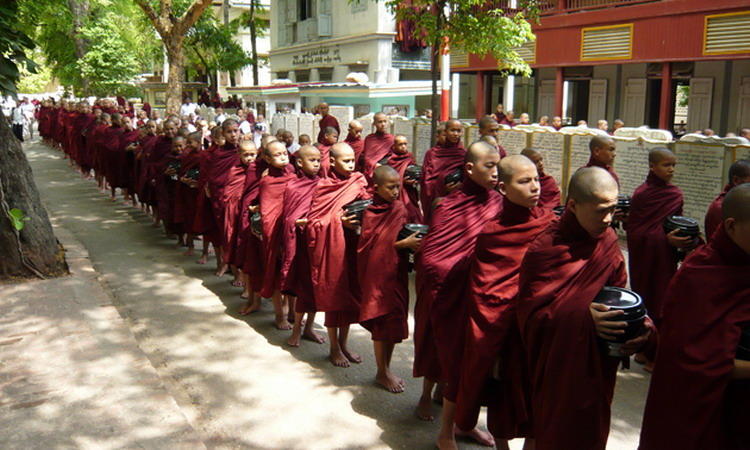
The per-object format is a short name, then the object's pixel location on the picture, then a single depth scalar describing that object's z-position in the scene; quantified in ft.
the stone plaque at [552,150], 37.68
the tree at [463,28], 37.40
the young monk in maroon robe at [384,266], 15.84
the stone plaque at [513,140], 40.00
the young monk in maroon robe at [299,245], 19.25
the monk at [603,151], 19.89
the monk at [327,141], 31.29
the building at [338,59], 61.93
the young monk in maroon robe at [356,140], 33.76
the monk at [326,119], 48.65
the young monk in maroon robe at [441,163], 26.03
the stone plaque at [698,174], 29.94
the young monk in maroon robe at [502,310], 11.71
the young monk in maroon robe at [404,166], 25.49
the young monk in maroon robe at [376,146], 32.48
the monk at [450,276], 13.35
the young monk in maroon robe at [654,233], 17.65
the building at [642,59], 47.93
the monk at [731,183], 15.26
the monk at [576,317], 9.75
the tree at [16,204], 24.32
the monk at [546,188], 20.57
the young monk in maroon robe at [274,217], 20.94
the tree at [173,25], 55.01
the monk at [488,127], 27.43
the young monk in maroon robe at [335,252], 17.74
